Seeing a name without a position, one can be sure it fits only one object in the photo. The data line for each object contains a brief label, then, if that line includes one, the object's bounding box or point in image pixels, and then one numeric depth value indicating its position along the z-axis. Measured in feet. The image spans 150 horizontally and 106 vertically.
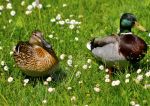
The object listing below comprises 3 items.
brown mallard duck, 33.34
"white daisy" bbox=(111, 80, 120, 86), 30.96
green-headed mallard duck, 34.76
